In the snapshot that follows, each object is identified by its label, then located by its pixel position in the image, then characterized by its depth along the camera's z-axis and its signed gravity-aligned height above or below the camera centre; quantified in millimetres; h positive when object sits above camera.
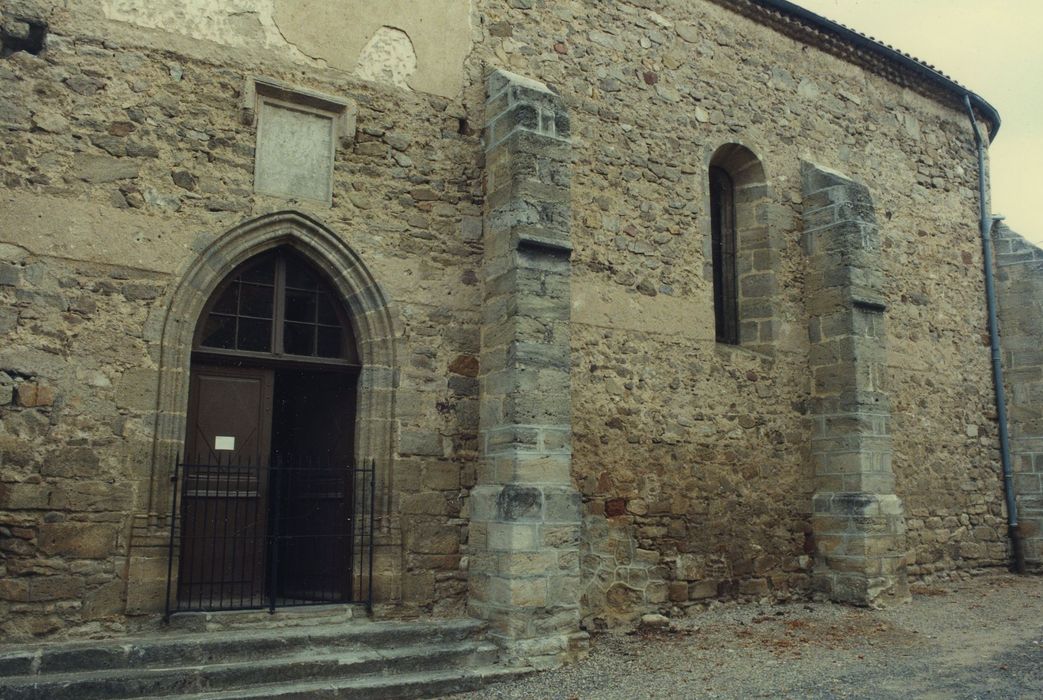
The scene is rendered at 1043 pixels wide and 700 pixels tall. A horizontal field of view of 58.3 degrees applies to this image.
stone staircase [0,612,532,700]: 5488 -1091
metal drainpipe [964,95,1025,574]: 11953 +1514
